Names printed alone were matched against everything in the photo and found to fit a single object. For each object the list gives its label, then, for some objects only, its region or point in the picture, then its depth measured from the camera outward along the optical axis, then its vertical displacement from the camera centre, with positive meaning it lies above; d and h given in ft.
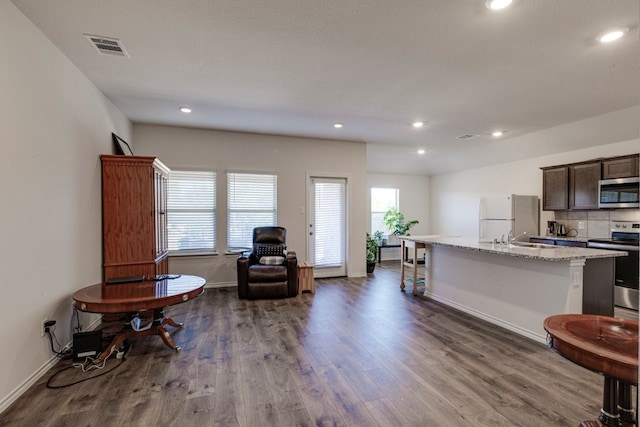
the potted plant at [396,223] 26.58 -1.12
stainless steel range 13.79 -2.52
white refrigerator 18.61 -0.28
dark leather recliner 15.23 -2.98
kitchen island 9.69 -2.58
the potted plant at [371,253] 21.42 -3.12
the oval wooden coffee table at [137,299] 8.34 -2.49
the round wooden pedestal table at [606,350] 4.15 -1.99
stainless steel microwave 14.46 +0.87
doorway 19.48 -0.96
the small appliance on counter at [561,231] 17.98 -1.20
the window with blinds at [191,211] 16.97 -0.05
